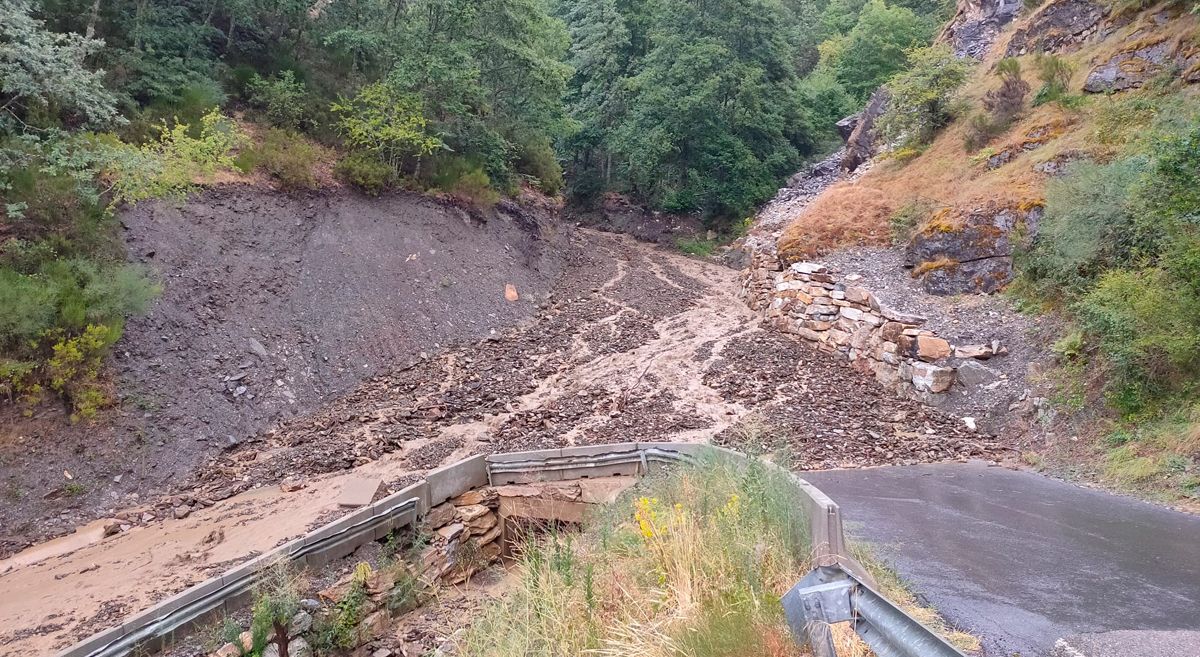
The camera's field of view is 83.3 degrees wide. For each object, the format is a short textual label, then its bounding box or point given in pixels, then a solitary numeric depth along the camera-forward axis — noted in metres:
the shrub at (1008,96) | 16.42
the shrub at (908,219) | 15.86
